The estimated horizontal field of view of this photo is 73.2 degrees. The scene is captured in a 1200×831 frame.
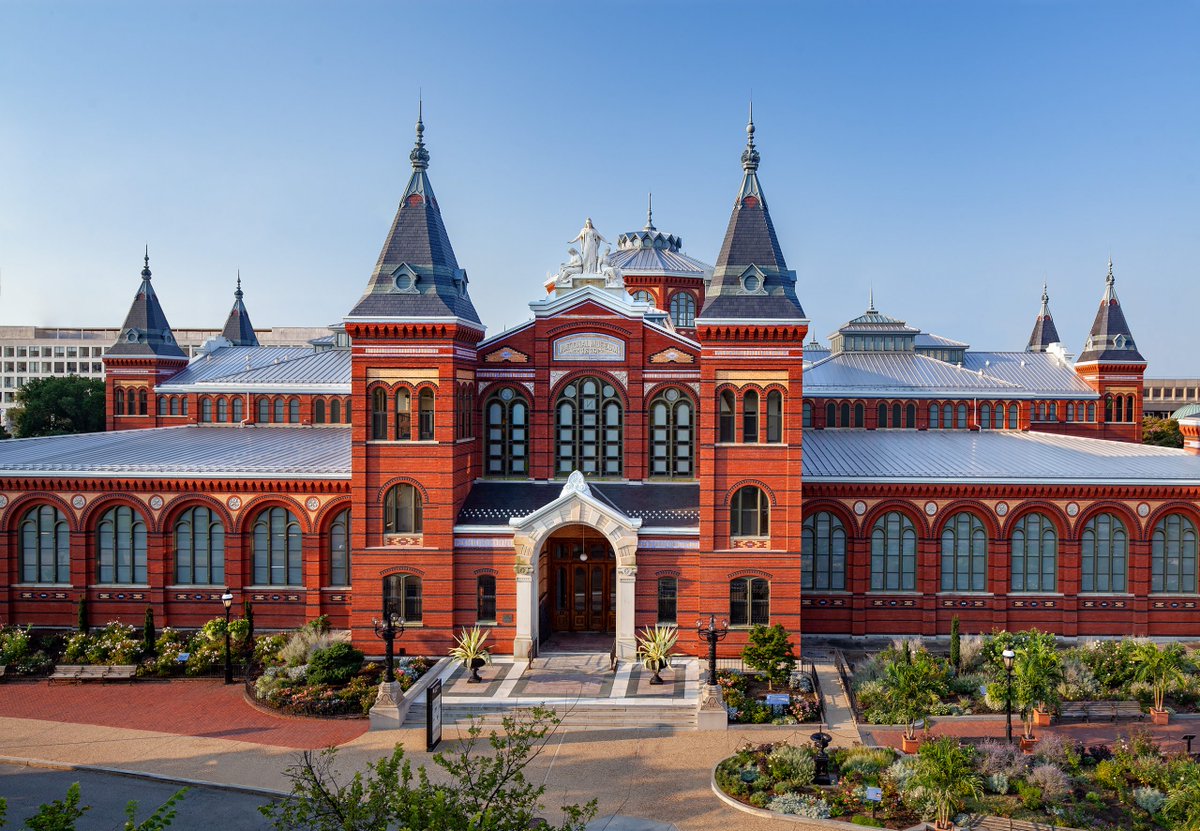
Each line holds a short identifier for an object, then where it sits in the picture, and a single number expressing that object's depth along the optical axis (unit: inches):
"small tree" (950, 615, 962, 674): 1017.7
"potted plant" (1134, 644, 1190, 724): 912.3
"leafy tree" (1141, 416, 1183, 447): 2736.2
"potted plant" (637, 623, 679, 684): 982.4
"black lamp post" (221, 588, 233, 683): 991.6
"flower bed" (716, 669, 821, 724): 892.0
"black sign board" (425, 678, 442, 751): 804.6
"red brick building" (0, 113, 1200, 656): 1060.5
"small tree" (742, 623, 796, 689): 956.6
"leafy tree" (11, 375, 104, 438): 2455.7
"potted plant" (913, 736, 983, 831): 644.6
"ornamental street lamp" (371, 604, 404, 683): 876.6
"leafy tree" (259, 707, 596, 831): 412.5
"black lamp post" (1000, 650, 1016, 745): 808.7
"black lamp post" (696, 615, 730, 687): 904.3
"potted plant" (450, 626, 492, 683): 991.0
